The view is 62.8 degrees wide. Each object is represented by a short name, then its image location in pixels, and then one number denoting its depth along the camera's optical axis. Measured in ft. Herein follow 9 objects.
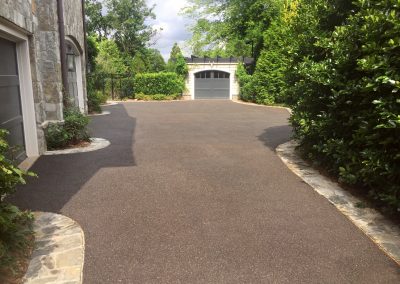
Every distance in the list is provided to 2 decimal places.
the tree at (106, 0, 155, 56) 122.01
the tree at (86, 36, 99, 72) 55.77
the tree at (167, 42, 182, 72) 141.49
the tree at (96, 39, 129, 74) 80.81
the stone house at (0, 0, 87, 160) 18.65
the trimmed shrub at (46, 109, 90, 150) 24.70
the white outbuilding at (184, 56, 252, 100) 87.25
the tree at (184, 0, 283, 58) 74.79
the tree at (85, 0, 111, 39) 120.26
